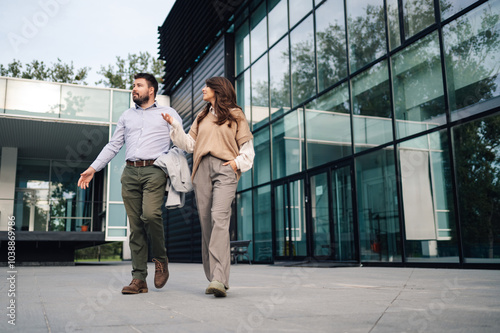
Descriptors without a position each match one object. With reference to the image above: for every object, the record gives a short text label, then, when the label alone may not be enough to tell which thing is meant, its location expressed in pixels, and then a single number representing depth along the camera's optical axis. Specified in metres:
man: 3.77
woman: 3.40
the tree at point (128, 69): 31.33
